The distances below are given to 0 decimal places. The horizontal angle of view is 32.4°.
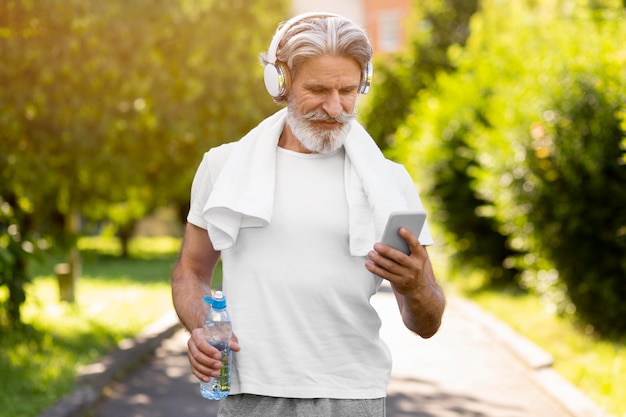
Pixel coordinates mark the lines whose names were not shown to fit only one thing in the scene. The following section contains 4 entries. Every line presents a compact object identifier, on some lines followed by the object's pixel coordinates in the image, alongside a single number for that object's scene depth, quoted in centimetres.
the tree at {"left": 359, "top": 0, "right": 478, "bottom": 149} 3922
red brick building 5153
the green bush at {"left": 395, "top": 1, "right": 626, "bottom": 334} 1077
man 312
